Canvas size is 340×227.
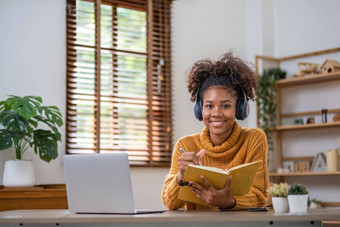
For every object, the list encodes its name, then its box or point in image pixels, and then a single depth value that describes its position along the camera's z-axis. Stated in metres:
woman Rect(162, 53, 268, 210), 2.54
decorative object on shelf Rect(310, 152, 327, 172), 5.33
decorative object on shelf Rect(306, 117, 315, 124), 5.43
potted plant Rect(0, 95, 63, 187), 4.02
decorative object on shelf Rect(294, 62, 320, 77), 5.46
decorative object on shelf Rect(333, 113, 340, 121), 5.24
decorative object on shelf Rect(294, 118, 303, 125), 5.52
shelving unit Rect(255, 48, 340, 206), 5.32
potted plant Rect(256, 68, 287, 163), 5.61
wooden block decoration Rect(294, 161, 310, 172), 5.43
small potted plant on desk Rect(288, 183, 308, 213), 2.09
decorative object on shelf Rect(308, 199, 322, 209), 5.25
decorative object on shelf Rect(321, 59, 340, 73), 5.31
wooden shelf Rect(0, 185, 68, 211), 3.90
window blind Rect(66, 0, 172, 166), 4.82
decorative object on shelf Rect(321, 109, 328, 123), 5.34
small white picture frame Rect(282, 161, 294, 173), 5.57
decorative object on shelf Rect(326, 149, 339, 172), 5.14
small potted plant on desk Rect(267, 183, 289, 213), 2.15
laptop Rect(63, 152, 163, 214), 2.10
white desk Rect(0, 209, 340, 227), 1.95
